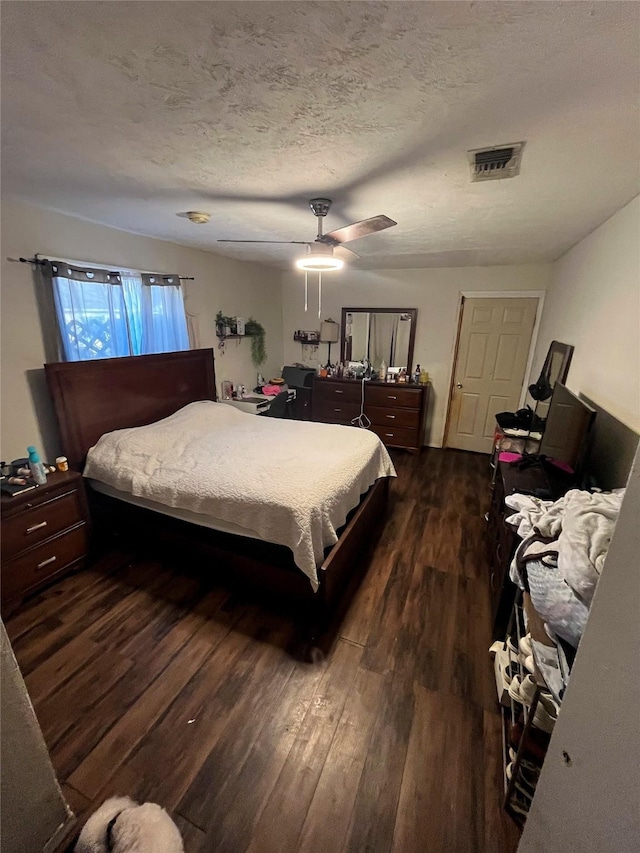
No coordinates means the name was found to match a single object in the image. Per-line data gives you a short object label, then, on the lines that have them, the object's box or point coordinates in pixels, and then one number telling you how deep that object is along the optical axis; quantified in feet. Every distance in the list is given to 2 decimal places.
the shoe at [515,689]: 3.98
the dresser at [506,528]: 5.93
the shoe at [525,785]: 3.84
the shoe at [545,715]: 3.49
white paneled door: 13.19
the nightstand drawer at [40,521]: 6.35
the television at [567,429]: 5.59
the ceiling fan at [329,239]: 6.10
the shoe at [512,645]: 4.88
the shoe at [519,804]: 3.90
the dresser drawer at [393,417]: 14.17
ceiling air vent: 4.40
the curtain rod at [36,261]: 7.10
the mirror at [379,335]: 14.76
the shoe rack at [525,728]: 3.54
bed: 6.49
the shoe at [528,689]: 3.79
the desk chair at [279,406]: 13.70
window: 7.77
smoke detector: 7.23
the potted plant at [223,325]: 12.59
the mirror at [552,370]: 8.43
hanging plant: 14.03
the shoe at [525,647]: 3.95
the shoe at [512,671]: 4.68
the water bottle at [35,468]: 6.88
